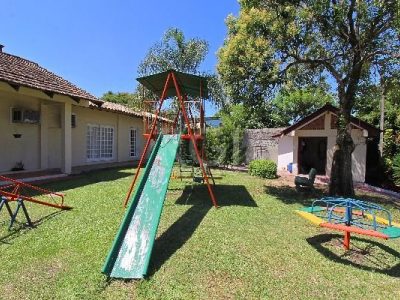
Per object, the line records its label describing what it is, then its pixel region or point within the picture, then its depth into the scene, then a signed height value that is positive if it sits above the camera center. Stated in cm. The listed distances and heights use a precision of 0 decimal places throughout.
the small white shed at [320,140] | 1595 +26
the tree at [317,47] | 990 +322
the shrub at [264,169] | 1638 -125
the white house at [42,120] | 1208 +85
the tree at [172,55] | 2566 +685
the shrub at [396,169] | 1442 -99
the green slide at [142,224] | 471 -143
